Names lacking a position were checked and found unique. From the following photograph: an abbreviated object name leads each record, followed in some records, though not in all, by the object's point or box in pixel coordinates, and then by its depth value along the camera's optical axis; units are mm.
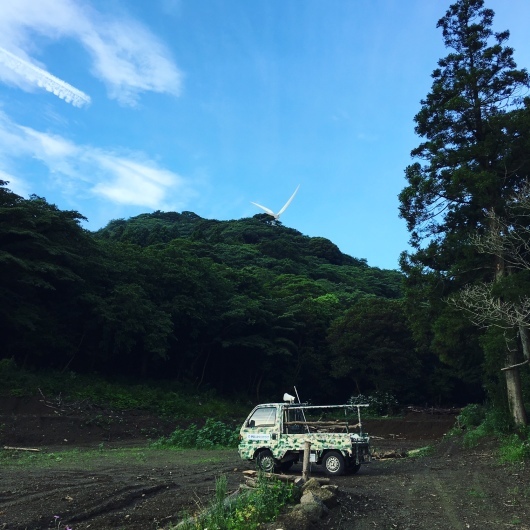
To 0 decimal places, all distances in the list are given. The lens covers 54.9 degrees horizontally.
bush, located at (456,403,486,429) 26547
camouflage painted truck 13555
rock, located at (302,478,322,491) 8805
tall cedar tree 19625
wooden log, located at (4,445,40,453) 20161
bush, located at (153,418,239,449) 23016
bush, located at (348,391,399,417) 45250
